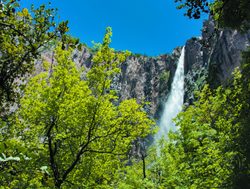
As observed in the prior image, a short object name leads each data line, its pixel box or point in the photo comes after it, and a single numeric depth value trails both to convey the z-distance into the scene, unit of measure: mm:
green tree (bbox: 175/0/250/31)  9499
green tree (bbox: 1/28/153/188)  16109
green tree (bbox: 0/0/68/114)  6880
